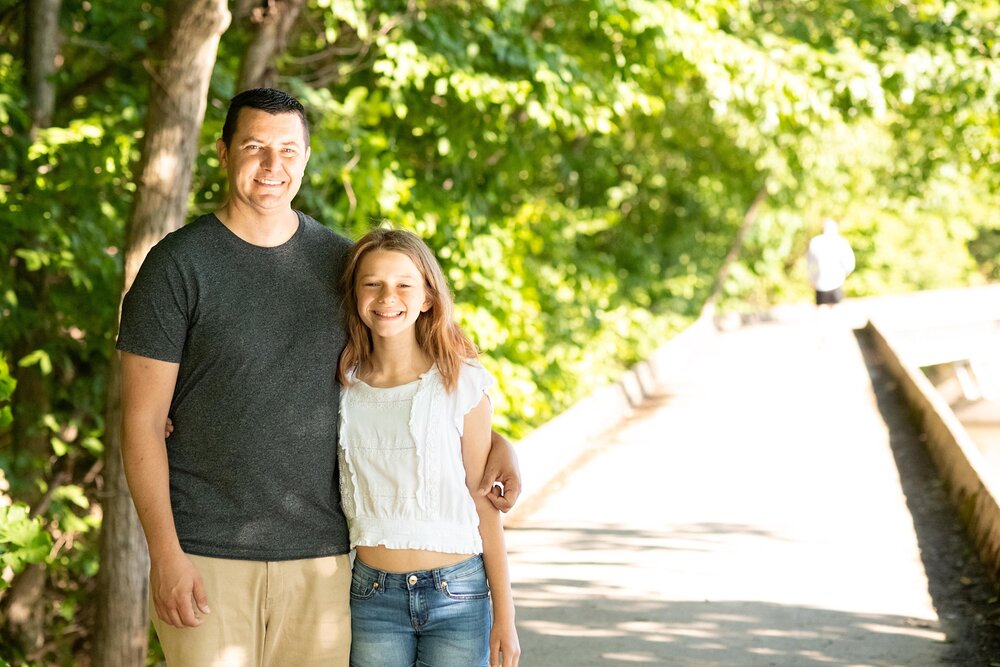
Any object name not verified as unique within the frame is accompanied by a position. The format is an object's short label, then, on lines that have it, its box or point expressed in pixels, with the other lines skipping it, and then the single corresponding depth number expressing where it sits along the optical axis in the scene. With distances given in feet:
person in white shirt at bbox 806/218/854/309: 61.16
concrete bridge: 19.52
